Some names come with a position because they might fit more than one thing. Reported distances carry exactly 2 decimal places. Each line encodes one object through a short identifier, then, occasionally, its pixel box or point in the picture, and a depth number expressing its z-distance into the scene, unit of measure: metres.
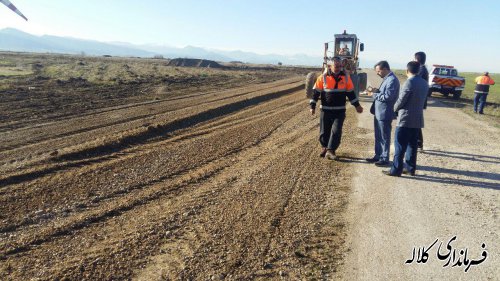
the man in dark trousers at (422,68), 6.74
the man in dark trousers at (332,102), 6.32
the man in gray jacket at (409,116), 5.41
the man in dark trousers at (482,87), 13.13
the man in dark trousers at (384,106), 5.95
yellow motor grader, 15.46
